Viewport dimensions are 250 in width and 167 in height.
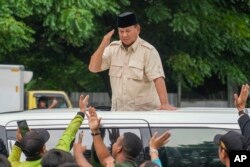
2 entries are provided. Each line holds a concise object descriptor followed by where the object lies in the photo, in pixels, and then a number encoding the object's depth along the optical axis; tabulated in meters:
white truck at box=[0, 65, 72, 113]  19.61
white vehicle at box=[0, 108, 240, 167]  9.68
